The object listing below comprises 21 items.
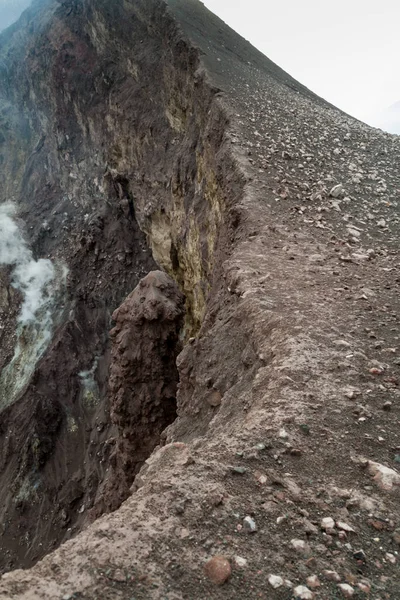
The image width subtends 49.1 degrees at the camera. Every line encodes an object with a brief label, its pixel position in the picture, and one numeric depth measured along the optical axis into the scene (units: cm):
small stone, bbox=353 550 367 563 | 251
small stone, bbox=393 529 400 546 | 262
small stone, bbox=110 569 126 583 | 240
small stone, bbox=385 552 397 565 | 250
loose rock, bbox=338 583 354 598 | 231
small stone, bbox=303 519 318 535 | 266
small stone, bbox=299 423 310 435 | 341
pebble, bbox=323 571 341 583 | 239
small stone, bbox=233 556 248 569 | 248
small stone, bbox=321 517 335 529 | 269
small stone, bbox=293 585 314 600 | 230
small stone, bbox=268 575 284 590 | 237
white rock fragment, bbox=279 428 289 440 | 334
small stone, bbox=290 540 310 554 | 255
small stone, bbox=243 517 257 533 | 268
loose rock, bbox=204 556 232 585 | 241
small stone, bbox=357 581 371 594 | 234
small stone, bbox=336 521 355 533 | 267
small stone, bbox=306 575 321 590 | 236
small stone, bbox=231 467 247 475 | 307
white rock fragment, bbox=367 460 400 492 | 297
